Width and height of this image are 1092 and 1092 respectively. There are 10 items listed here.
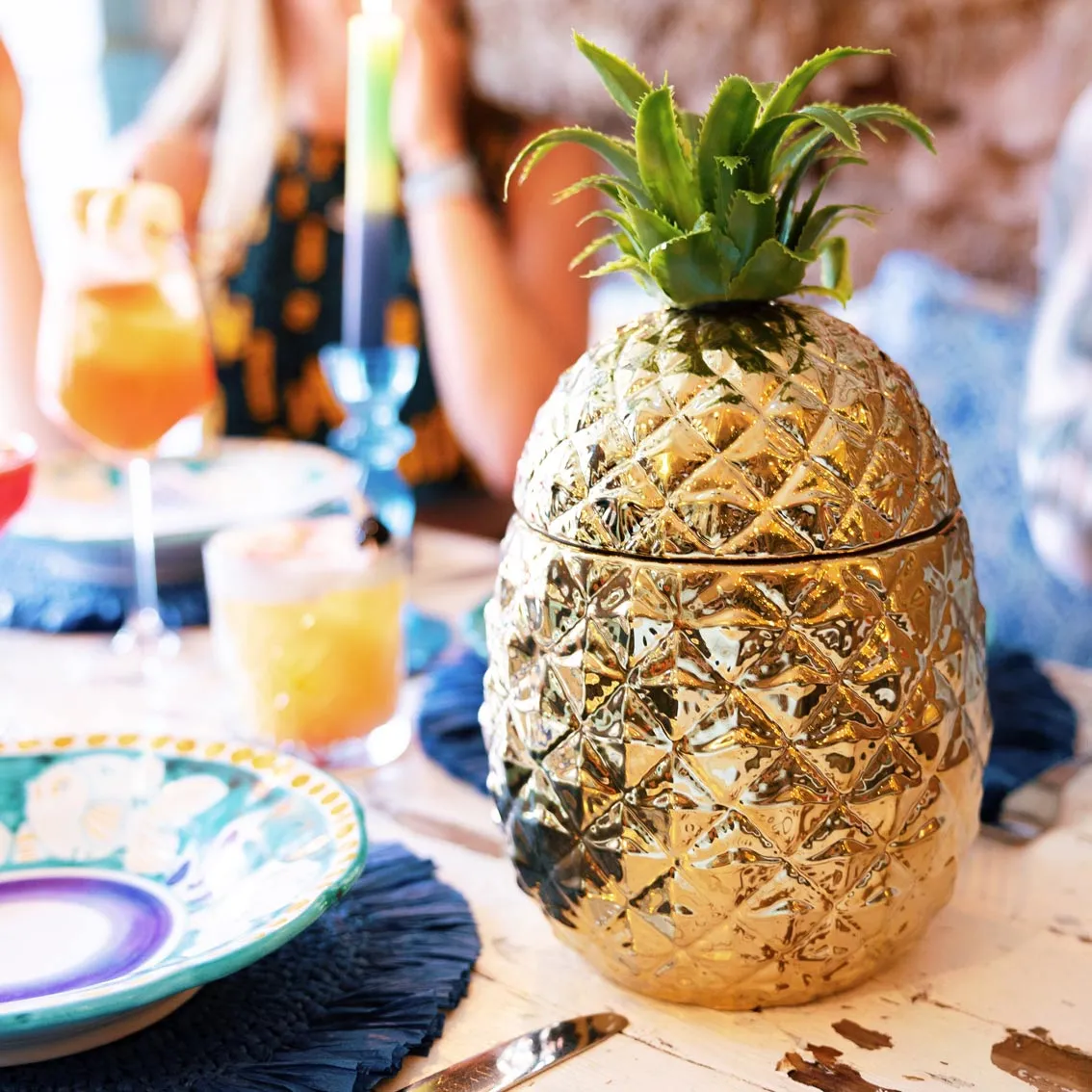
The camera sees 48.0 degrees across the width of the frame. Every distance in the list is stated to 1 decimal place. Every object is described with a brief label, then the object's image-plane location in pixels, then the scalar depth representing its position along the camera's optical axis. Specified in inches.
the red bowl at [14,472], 27.9
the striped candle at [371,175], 35.4
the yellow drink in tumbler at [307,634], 29.6
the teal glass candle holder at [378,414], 38.3
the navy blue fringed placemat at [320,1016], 17.2
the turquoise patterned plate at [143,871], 17.1
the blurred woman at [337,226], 76.4
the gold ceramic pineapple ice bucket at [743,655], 17.0
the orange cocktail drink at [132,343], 36.0
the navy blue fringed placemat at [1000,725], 26.8
